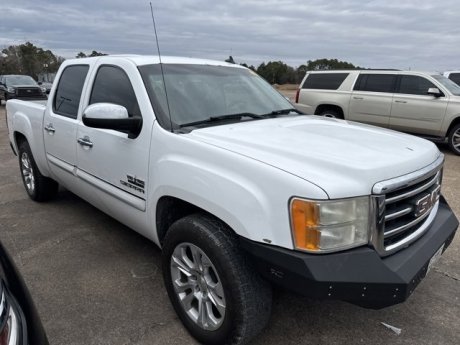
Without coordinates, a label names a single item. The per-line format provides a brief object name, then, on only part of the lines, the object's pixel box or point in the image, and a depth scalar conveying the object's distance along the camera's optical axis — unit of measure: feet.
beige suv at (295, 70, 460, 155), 30.14
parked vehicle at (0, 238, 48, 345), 4.74
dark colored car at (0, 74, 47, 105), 63.69
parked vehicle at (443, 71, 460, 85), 43.29
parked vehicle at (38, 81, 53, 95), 68.59
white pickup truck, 6.66
